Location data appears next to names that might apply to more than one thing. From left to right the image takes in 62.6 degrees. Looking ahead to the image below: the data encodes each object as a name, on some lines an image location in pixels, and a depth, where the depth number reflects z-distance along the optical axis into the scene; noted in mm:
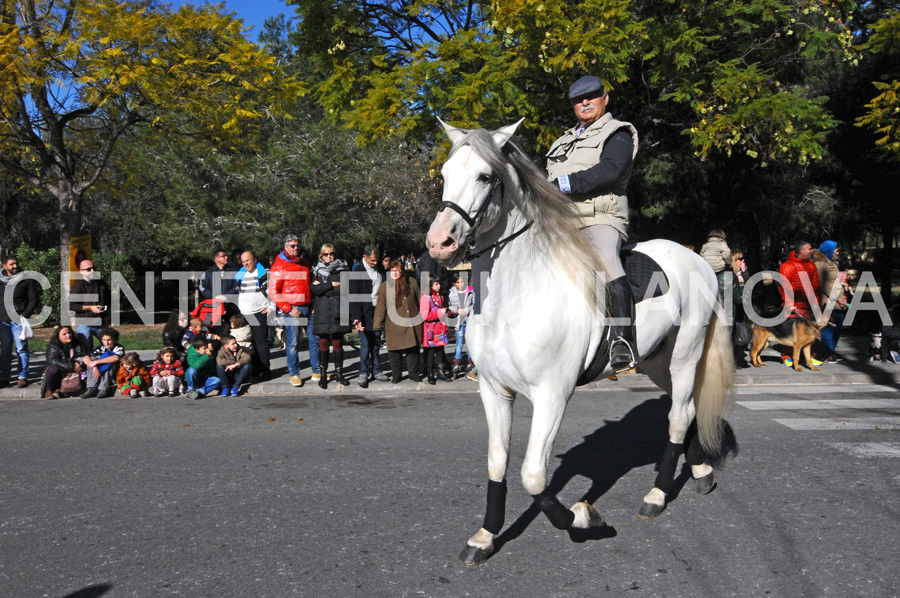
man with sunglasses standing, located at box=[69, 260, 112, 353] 10945
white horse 3824
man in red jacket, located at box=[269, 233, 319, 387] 10594
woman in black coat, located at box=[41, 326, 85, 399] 10102
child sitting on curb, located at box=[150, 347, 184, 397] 10086
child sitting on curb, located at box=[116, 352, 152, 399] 10094
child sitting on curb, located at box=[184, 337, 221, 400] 10086
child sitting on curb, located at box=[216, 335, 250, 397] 10180
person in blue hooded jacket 11859
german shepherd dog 11359
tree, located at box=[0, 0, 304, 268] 12273
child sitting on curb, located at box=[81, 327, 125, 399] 10102
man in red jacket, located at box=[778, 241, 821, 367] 11727
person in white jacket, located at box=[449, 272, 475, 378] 11570
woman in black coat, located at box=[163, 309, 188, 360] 11414
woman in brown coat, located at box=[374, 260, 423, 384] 10828
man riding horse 4332
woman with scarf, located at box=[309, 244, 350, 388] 10609
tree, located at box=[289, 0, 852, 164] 11234
